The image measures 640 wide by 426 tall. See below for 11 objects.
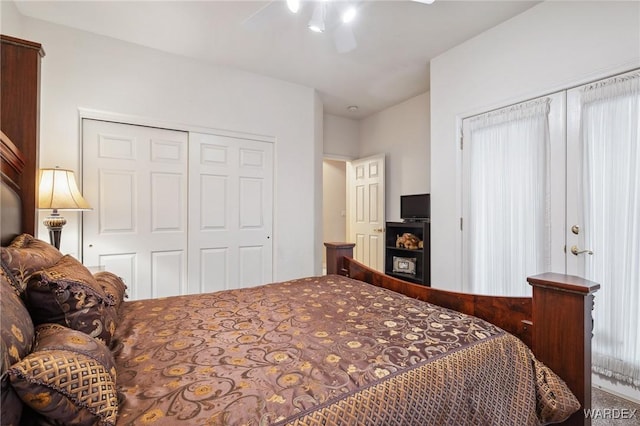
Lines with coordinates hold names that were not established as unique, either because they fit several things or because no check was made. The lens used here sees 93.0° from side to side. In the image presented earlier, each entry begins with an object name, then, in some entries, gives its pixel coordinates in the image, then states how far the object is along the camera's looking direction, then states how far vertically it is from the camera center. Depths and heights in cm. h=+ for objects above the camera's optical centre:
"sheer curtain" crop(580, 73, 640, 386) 196 -1
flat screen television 387 +5
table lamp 219 +10
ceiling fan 194 +132
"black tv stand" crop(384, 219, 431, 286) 375 -56
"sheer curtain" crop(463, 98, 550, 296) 243 +12
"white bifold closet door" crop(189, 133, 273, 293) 335 -1
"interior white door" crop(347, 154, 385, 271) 476 +6
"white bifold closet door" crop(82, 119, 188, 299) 285 +6
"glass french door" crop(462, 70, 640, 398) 198 +6
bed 71 -49
